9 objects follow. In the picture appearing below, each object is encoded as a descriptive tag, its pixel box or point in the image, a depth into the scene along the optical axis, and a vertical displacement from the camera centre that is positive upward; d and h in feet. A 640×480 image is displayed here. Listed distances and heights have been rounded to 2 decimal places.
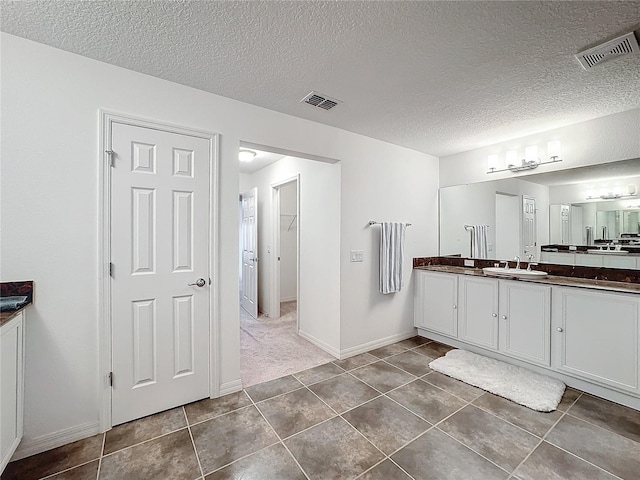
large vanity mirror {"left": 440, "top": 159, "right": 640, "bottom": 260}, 8.57 +1.02
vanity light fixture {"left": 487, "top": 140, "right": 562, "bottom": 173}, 9.23 +2.84
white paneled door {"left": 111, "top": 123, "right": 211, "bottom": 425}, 6.23 -0.72
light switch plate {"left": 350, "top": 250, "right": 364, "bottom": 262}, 10.15 -0.59
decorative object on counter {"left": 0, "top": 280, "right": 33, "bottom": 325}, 4.73 -1.07
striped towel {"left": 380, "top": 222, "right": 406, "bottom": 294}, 10.50 -0.64
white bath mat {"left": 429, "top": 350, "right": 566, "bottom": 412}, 7.21 -4.09
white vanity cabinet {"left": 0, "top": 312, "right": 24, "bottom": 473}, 4.46 -2.48
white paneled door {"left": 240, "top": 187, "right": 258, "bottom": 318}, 14.48 -0.72
